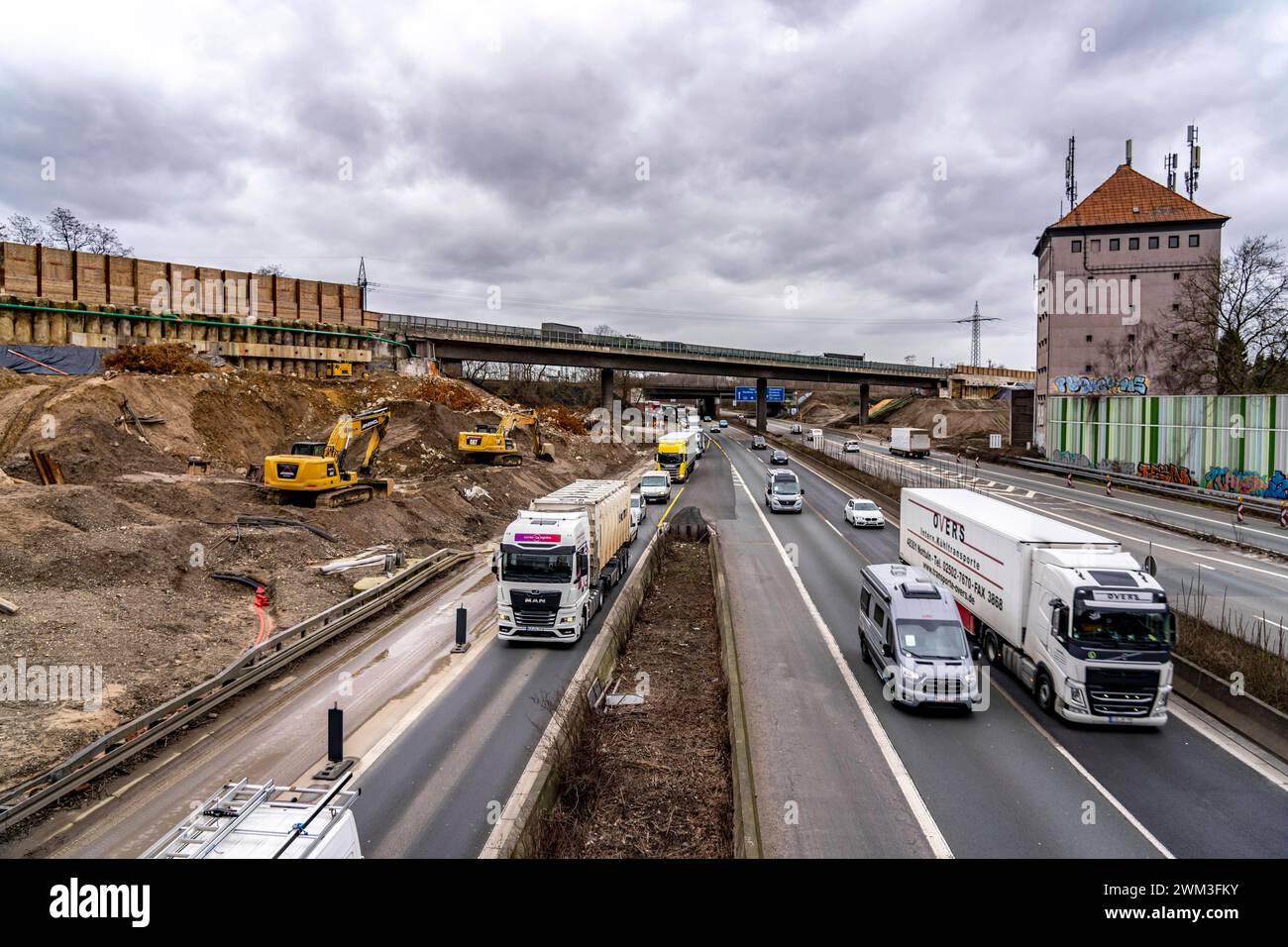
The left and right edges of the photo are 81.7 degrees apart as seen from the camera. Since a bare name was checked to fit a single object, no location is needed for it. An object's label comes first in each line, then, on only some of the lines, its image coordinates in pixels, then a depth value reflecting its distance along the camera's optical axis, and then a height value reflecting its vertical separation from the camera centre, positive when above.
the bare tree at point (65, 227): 83.38 +23.24
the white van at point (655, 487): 48.53 -3.41
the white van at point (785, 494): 43.28 -3.43
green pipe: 51.50 +8.25
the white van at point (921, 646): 15.41 -4.50
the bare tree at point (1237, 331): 52.75 +7.90
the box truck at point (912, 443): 73.62 -0.66
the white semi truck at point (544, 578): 20.23 -3.92
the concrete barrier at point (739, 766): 9.98 -5.46
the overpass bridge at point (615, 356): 77.06 +9.70
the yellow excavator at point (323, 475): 32.31 -1.81
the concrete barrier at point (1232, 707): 14.15 -5.57
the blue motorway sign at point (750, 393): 118.38 +6.76
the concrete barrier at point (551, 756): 10.52 -5.58
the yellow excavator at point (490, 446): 47.97 -0.71
